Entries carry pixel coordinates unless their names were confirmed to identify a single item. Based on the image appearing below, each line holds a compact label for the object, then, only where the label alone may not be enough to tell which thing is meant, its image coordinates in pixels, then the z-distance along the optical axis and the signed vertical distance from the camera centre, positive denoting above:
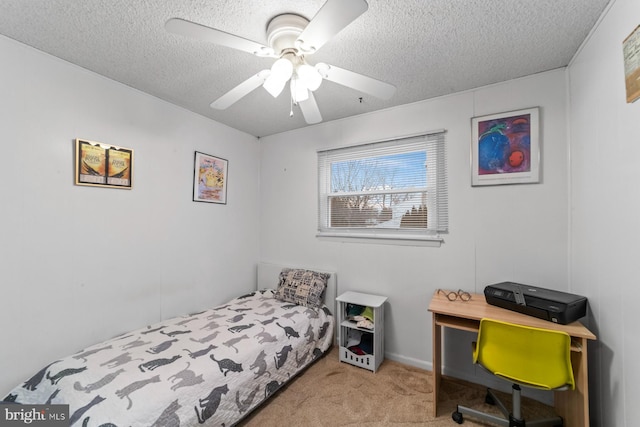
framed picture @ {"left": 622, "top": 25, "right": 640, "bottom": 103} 1.12 +0.67
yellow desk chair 1.36 -0.80
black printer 1.50 -0.54
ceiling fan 1.03 +0.78
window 2.35 +0.25
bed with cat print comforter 1.30 -0.94
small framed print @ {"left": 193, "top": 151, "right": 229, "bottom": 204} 2.67 +0.38
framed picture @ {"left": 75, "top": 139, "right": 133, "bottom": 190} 1.86 +0.37
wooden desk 1.40 -0.73
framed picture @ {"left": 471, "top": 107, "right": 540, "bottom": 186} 1.96 +0.52
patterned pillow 2.66 -0.77
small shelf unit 2.29 -1.07
